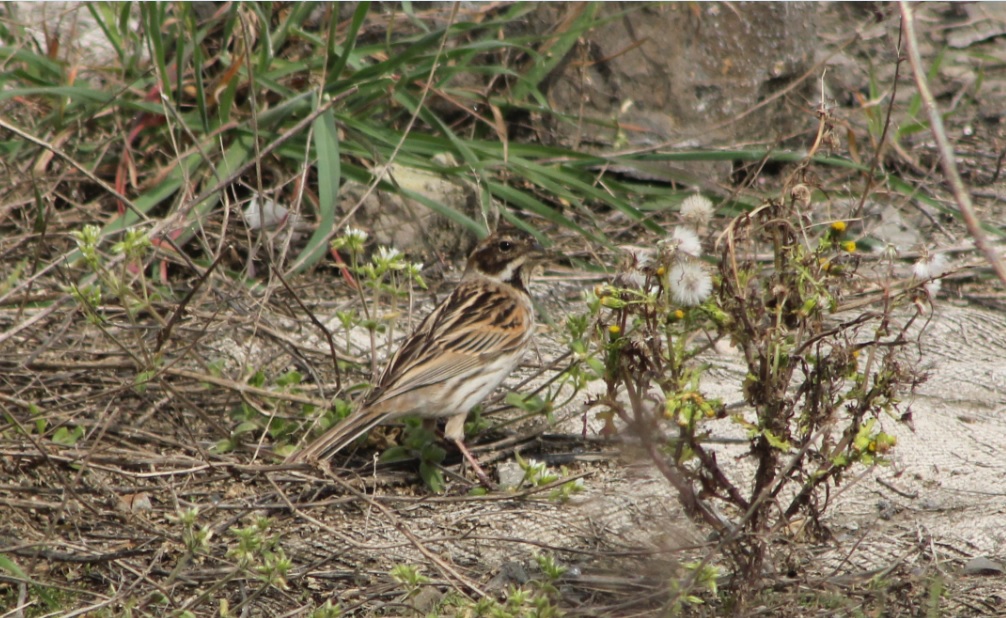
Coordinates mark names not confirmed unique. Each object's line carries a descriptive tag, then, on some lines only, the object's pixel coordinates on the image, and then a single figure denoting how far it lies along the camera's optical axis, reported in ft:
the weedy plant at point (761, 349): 22.77
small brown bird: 32.53
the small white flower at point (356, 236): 32.53
